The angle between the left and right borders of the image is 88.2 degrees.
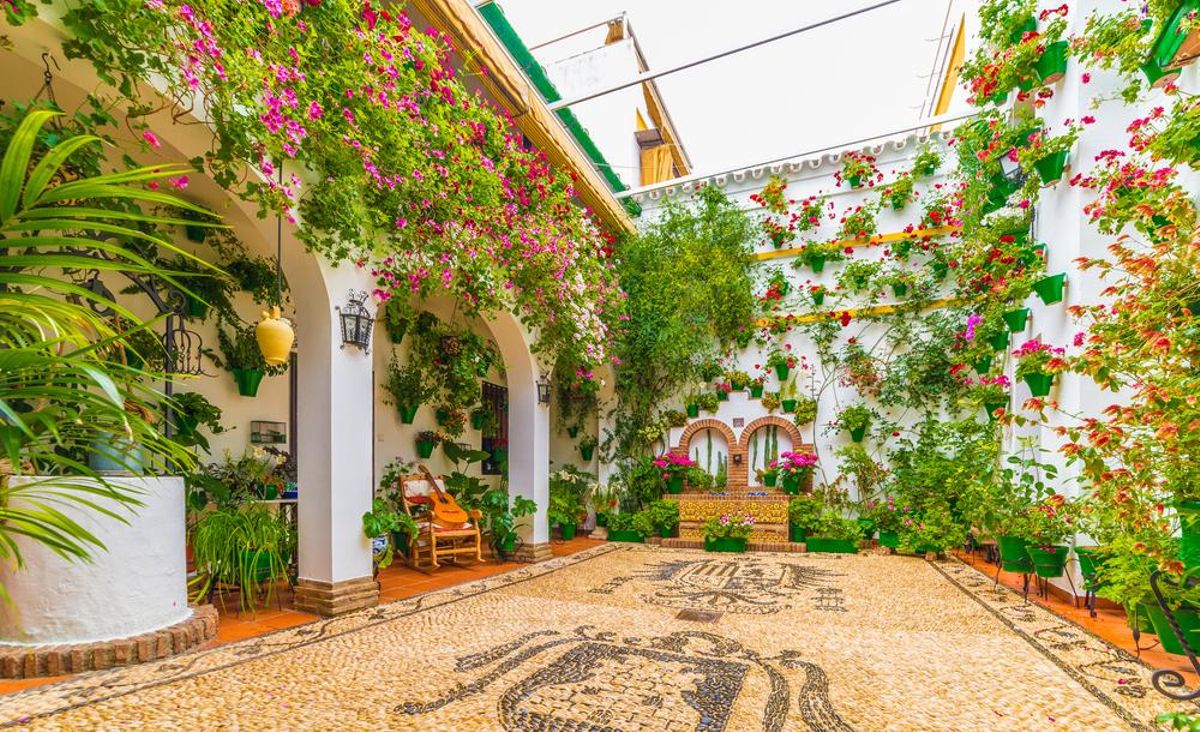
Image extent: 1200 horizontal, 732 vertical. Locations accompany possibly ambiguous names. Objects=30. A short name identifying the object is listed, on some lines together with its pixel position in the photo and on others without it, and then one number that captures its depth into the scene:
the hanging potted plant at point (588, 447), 9.59
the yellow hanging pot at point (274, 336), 3.51
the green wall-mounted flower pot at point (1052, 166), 4.78
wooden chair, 5.92
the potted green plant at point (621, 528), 8.36
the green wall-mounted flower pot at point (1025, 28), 5.19
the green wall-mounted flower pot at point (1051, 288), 4.77
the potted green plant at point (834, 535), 7.39
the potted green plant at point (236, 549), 3.82
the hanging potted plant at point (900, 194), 8.25
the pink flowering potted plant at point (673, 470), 8.52
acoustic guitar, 6.09
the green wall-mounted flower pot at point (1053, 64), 4.83
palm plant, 1.19
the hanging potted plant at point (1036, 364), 4.69
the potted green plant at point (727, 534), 7.52
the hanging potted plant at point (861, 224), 8.44
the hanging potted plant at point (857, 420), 7.97
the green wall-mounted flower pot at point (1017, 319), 5.61
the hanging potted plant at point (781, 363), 8.55
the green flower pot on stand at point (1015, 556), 4.78
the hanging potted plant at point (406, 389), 6.95
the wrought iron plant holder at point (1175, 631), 2.18
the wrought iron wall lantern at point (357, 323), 4.27
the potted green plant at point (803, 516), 7.61
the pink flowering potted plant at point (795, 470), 8.05
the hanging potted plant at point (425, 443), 7.32
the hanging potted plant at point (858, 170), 8.56
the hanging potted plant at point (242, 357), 5.19
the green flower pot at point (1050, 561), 4.50
